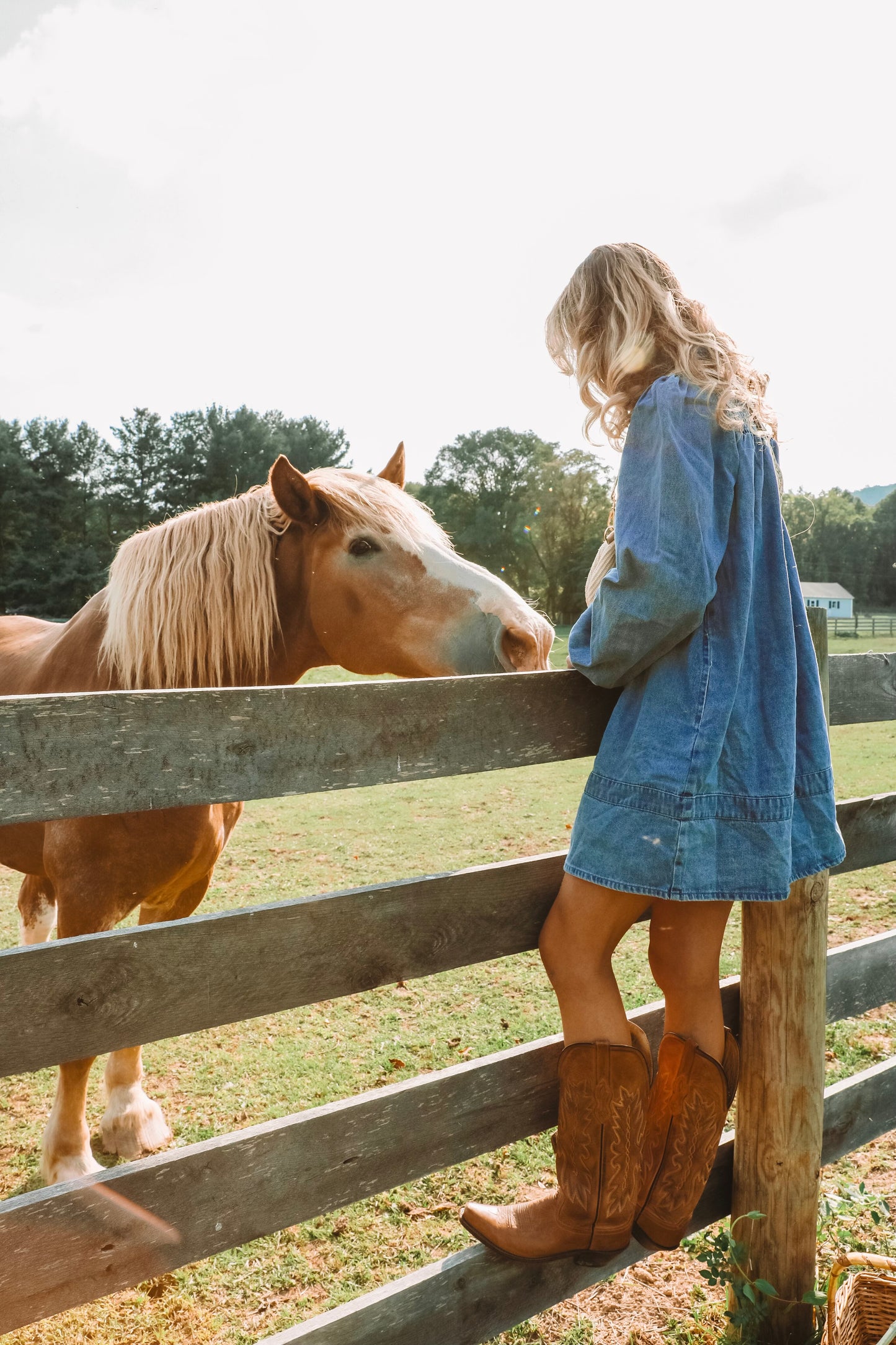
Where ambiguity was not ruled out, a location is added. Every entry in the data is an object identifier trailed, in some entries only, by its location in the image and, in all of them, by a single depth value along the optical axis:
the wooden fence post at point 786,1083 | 2.08
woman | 1.58
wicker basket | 1.81
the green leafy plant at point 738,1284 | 2.11
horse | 2.79
